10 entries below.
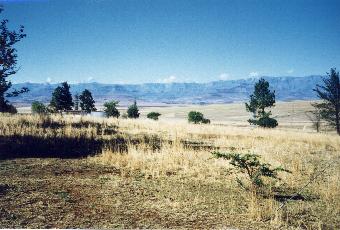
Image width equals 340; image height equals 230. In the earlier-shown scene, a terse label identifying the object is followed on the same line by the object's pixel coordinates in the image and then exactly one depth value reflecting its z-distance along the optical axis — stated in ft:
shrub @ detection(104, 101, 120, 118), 168.35
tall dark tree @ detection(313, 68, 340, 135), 128.34
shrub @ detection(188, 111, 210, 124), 141.18
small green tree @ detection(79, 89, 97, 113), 214.28
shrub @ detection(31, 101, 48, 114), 158.18
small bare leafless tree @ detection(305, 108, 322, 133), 162.04
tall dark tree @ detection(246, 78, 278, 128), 142.53
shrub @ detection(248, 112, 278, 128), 139.11
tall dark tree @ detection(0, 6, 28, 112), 47.75
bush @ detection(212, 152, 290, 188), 27.91
